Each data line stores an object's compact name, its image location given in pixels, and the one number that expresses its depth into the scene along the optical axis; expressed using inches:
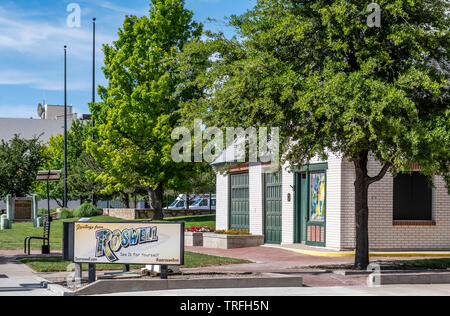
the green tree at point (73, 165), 1975.9
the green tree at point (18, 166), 2187.5
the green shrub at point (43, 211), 2316.2
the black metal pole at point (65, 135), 1988.4
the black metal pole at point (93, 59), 1911.9
